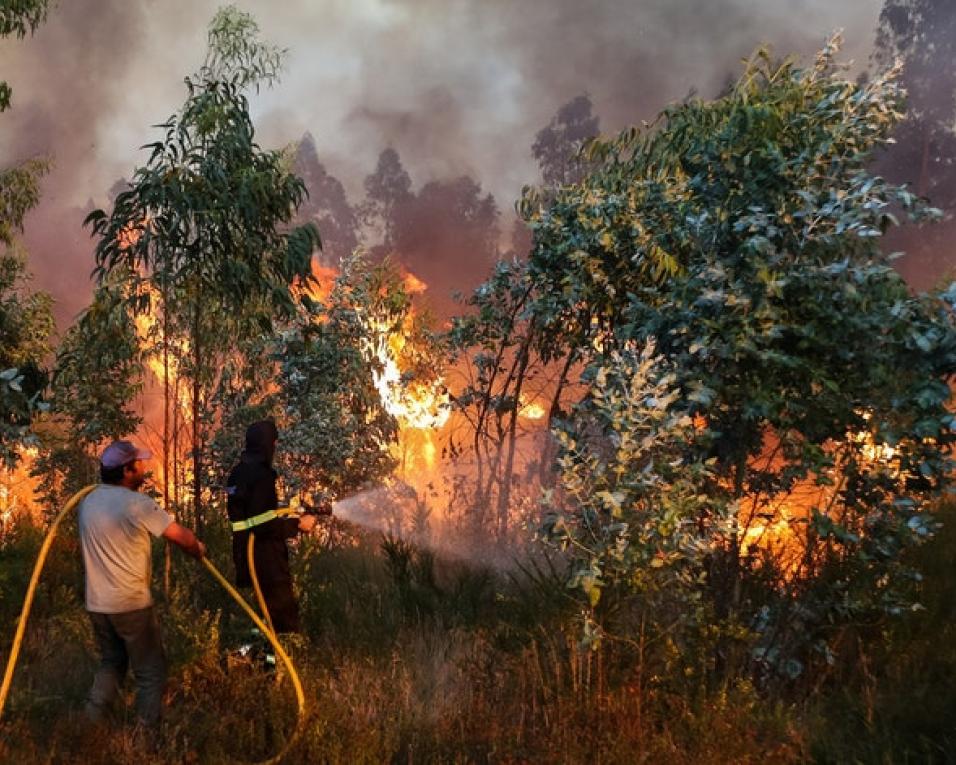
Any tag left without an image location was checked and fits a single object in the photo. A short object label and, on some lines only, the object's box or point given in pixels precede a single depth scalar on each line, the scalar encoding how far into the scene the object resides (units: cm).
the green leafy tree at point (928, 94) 3484
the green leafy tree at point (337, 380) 1412
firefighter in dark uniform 635
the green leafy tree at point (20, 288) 913
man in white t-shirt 516
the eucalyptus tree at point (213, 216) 776
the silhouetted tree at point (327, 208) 6406
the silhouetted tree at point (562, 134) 4997
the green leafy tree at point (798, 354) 584
